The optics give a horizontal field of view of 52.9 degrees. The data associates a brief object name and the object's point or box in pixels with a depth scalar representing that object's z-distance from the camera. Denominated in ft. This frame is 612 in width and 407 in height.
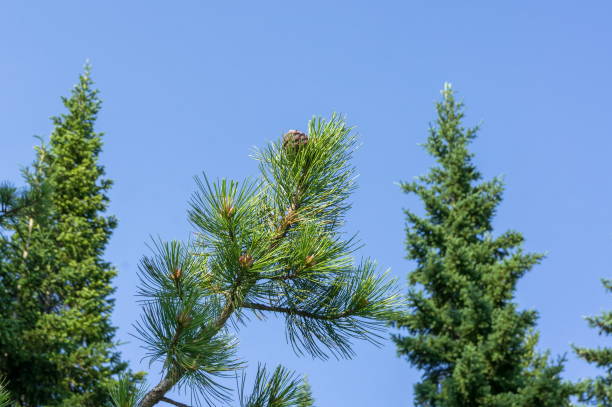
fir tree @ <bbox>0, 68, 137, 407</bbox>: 47.50
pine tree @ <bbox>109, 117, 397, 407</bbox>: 11.56
